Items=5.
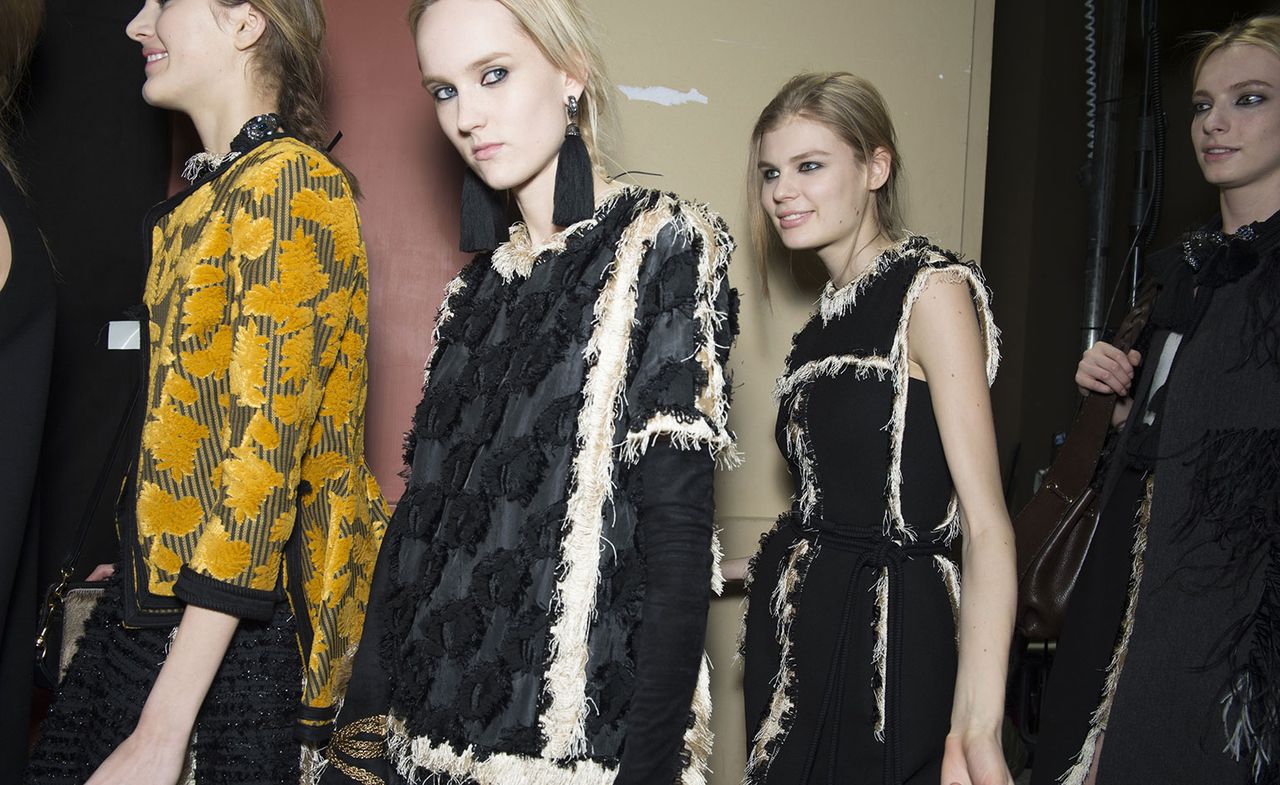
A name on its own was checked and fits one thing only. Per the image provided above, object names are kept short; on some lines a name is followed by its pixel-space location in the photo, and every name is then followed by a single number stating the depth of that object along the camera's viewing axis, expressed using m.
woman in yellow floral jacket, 1.28
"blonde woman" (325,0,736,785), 1.16
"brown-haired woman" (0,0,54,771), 1.43
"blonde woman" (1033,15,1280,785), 1.66
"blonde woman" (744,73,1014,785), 1.65
